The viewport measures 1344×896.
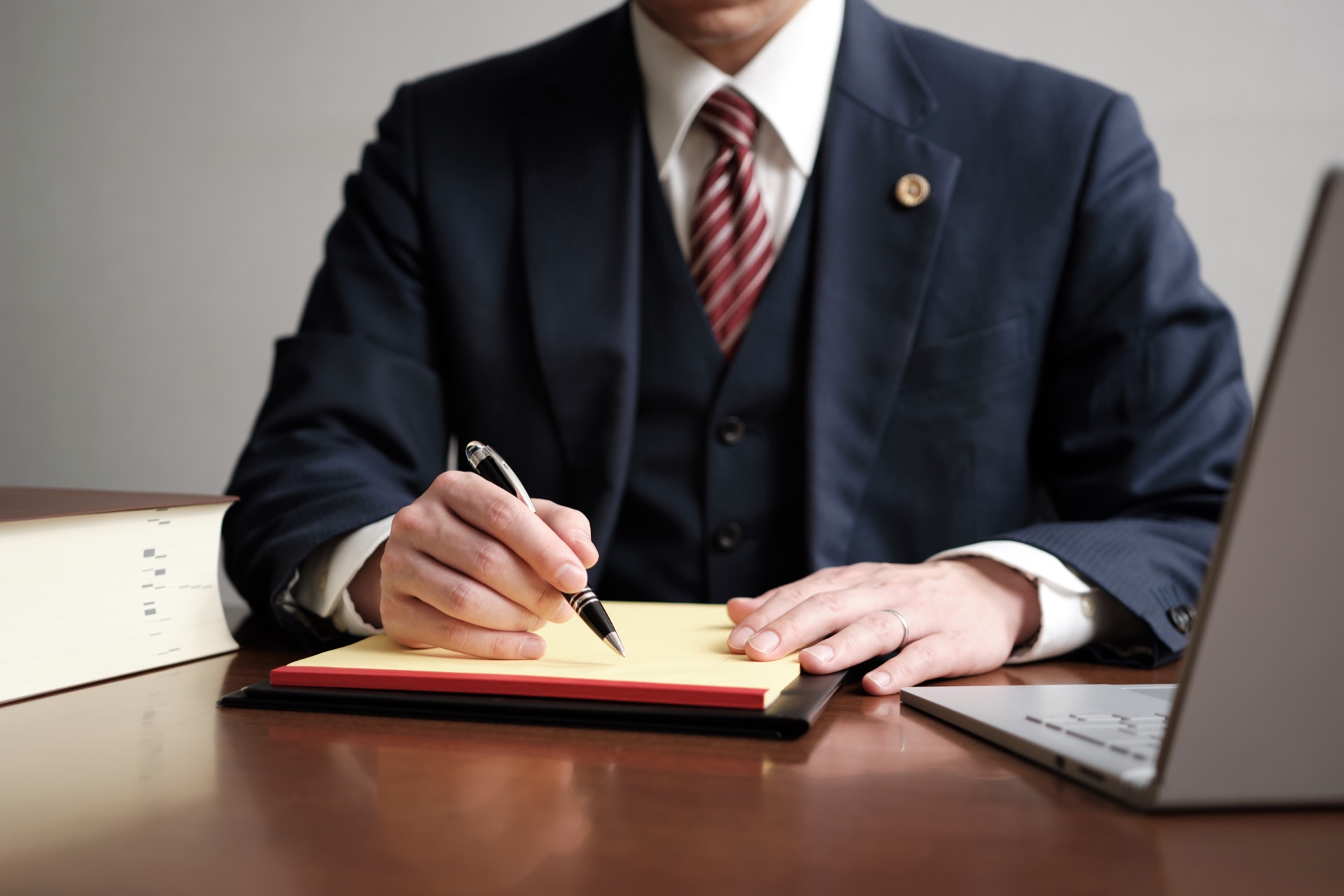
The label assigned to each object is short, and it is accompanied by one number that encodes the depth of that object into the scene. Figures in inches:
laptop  15.3
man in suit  54.2
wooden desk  17.4
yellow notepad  26.7
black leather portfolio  25.7
